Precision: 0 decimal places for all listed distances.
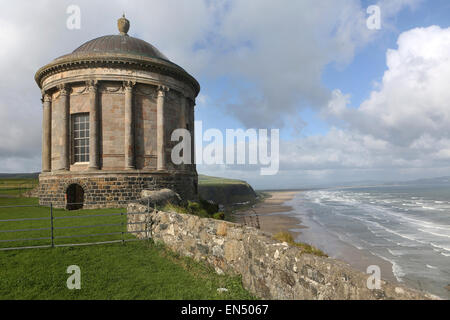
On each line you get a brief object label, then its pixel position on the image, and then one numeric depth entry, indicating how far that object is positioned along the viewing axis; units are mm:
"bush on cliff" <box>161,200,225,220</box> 11644
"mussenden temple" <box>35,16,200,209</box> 17875
